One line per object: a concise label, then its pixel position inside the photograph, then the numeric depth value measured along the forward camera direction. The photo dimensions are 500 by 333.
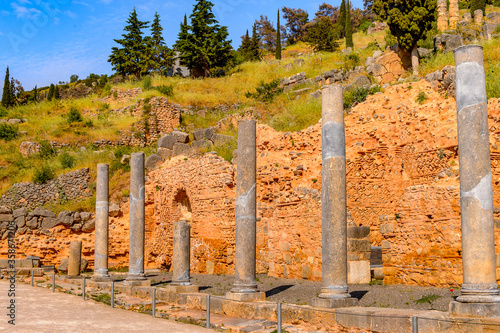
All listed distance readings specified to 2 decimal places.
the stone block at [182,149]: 25.85
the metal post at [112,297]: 12.91
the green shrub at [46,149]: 30.75
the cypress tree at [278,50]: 50.89
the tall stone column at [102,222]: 18.31
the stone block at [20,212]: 24.05
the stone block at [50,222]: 24.00
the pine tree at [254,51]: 53.41
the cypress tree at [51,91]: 53.55
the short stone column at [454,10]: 36.54
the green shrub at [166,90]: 38.12
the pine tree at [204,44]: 43.56
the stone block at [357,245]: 14.35
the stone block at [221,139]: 25.80
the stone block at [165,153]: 26.39
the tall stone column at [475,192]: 7.70
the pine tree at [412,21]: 25.75
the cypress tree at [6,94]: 48.74
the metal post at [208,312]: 9.72
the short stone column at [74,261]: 19.70
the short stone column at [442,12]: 35.29
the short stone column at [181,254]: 14.36
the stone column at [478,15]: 41.01
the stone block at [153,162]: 25.81
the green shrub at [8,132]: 32.66
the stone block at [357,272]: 14.20
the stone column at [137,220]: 16.53
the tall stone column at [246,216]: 11.88
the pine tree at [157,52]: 46.41
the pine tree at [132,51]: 45.78
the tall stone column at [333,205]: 10.08
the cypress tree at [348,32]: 46.08
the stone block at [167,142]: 26.81
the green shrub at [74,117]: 34.81
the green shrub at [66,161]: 28.88
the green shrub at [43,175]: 27.03
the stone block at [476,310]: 7.47
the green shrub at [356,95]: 20.61
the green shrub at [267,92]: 33.88
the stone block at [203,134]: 27.22
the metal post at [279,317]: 8.37
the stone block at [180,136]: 27.02
